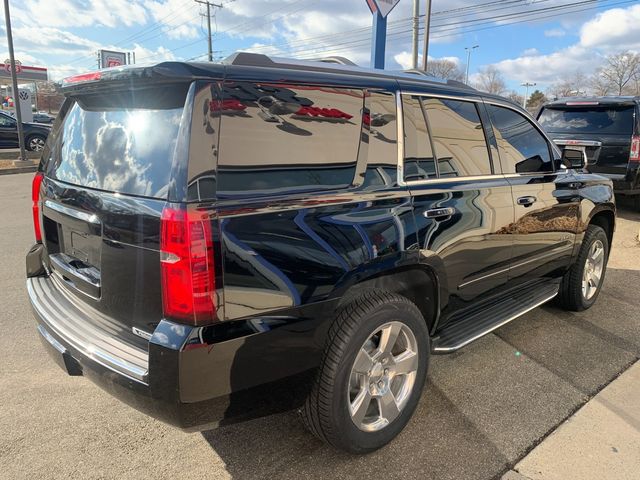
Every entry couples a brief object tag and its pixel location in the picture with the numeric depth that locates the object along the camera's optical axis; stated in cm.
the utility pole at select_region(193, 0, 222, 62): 4477
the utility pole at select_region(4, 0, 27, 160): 1371
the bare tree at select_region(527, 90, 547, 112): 7566
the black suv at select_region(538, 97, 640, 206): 795
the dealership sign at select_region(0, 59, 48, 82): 5606
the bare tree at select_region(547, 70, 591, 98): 6270
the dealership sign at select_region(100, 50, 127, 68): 3008
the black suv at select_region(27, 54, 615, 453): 192
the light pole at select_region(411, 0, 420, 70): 1753
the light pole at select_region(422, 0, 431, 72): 1901
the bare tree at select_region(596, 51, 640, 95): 6462
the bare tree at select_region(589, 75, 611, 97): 6418
